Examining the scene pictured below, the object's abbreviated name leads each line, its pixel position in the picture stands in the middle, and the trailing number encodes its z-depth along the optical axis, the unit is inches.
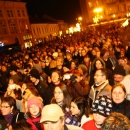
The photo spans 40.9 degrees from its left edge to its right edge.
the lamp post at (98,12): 641.5
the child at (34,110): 115.5
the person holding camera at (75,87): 158.5
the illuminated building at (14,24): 1289.6
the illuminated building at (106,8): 1725.7
